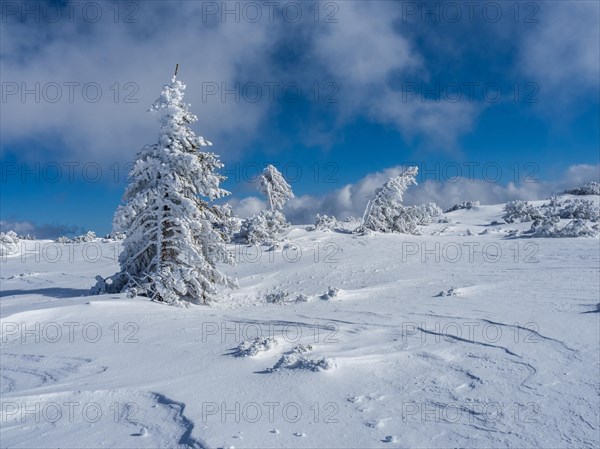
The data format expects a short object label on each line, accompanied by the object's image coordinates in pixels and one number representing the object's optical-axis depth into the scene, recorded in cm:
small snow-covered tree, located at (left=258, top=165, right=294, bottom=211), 3425
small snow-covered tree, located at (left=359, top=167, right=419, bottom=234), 2256
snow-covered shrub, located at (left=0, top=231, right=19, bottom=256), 2694
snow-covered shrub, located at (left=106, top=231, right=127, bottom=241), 3100
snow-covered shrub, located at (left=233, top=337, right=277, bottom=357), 676
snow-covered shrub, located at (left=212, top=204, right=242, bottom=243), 1381
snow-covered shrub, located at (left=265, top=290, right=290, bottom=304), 1255
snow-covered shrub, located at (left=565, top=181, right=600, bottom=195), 3475
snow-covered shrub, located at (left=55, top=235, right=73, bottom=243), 3218
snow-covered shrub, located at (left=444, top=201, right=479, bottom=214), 3825
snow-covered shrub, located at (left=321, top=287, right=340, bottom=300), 1227
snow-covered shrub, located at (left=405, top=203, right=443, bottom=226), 2452
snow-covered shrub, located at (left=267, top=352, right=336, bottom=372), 609
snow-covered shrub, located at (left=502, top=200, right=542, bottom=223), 2768
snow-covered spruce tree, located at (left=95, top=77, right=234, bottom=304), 1223
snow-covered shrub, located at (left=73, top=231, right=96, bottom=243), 3216
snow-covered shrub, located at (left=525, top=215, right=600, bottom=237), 1741
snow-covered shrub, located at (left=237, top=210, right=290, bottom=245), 2208
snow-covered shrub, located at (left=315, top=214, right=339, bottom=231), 2503
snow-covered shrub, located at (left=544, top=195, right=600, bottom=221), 2343
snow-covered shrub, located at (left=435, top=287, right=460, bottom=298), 1116
